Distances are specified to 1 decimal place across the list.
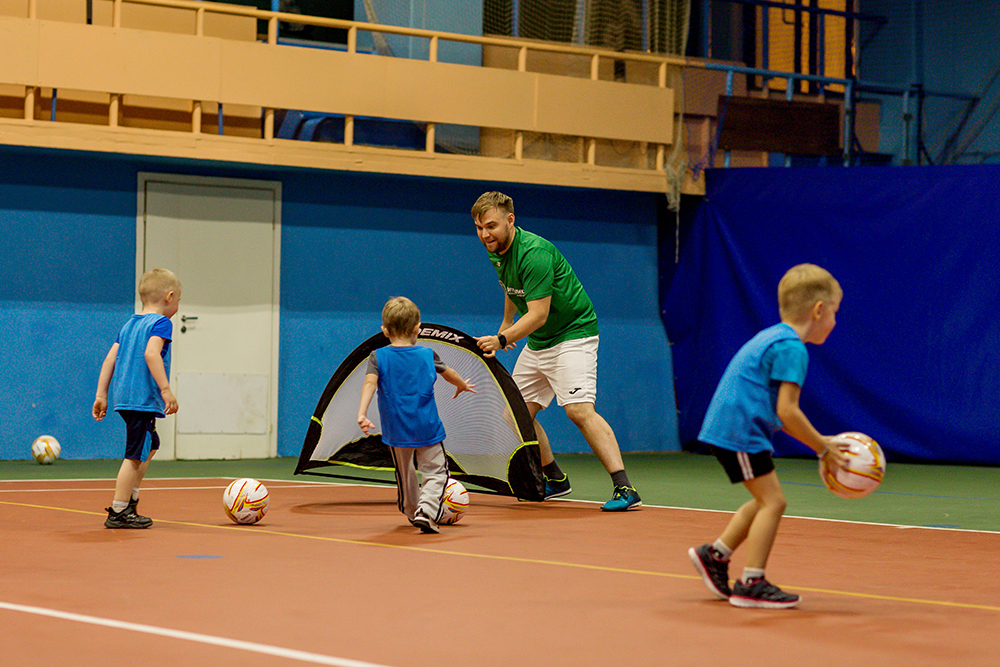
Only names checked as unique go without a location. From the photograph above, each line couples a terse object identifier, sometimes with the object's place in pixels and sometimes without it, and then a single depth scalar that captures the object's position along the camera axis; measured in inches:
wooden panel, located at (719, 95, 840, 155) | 585.6
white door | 526.3
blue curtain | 533.3
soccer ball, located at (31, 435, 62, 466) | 481.4
